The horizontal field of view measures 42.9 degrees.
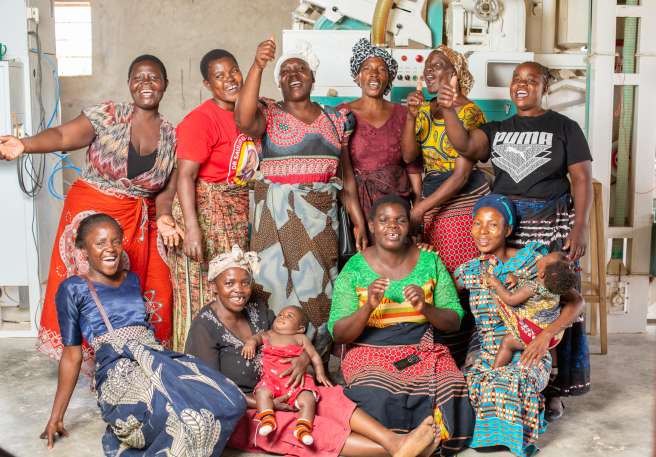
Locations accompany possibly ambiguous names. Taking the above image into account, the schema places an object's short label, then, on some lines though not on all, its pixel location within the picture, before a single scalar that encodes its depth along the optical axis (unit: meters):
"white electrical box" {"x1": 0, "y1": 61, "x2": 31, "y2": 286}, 5.51
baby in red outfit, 3.53
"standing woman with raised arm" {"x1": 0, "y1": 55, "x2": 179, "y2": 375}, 4.12
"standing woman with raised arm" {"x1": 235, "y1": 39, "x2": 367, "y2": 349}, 4.05
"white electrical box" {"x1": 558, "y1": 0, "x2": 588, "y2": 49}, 5.86
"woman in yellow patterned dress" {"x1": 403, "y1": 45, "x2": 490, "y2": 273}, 4.30
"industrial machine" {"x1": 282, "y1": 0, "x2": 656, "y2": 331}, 5.51
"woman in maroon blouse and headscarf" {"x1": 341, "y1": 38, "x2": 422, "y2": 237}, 4.29
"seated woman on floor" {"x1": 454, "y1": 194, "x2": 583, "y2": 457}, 3.63
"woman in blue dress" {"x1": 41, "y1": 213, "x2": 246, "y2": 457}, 3.35
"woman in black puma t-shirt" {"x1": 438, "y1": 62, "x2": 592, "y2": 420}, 4.06
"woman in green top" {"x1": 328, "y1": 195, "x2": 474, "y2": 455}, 3.66
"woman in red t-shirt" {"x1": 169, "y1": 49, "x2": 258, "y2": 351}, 4.02
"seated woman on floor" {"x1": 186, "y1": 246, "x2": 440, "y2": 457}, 3.53
